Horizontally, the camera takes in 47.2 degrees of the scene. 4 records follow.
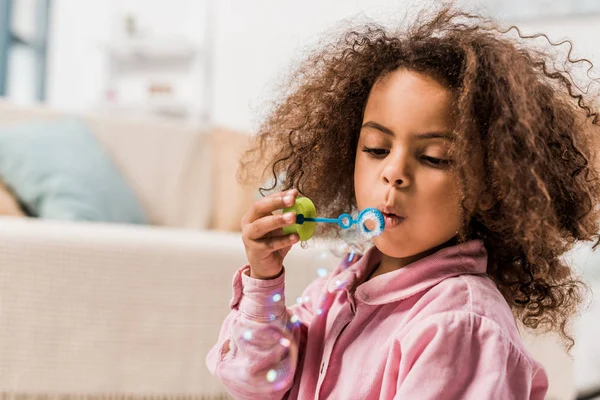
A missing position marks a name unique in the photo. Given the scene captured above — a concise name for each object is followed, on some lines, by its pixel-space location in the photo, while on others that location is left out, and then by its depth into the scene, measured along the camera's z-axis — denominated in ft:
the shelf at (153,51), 11.19
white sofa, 3.72
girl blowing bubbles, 2.07
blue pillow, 5.66
